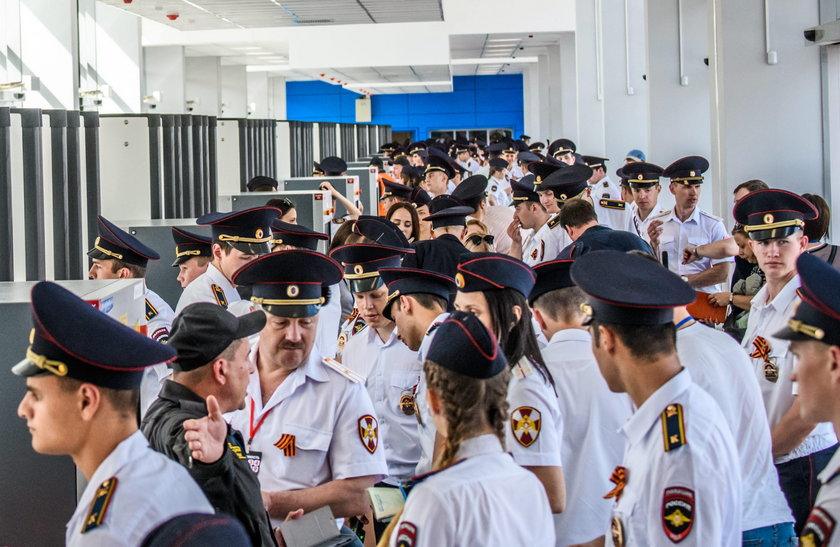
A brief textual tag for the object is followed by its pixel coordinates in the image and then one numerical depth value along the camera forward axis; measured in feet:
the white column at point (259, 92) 94.53
